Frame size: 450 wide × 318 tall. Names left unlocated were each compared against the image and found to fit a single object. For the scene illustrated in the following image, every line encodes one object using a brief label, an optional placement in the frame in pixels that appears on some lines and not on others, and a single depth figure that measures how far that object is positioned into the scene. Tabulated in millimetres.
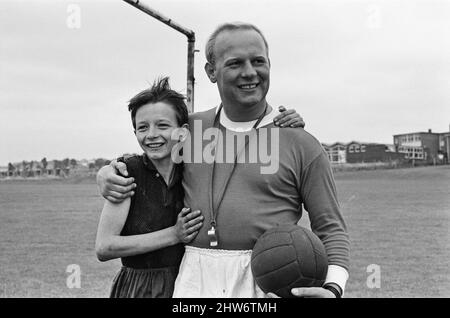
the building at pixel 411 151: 43050
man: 2633
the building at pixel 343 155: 40047
